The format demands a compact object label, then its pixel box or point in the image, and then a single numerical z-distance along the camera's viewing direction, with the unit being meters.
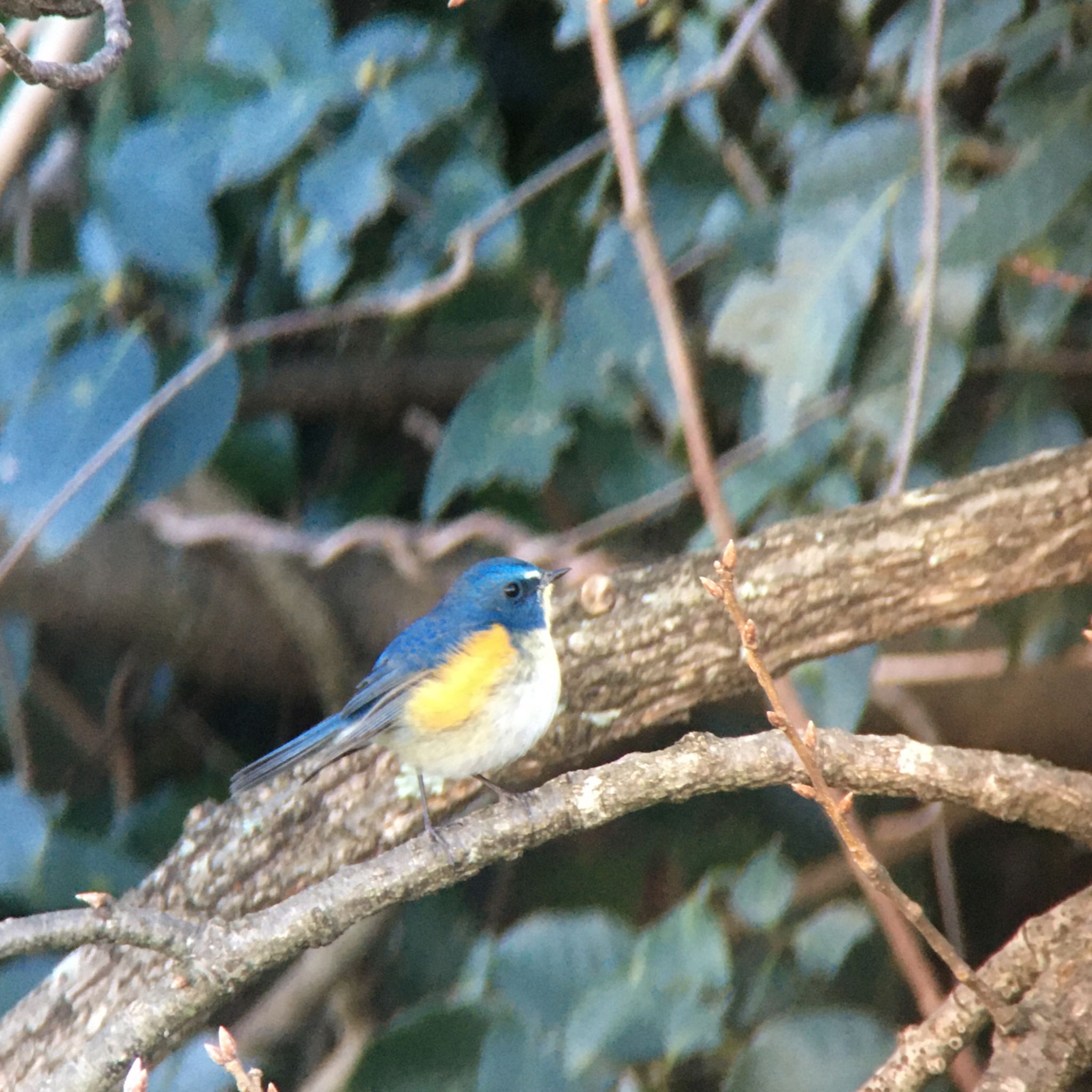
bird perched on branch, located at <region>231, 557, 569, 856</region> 8.61
